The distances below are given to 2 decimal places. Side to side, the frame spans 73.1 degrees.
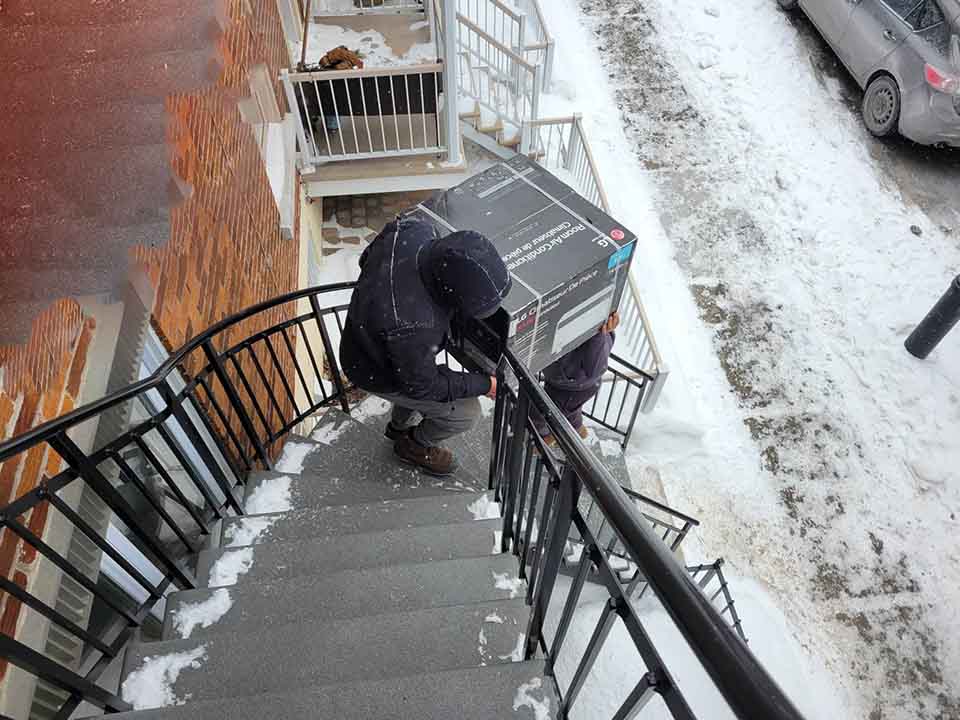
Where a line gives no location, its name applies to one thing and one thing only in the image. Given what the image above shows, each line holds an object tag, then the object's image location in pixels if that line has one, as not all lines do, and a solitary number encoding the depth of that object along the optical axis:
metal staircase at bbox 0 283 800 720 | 1.48
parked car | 6.92
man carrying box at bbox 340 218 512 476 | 2.48
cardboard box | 2.84
